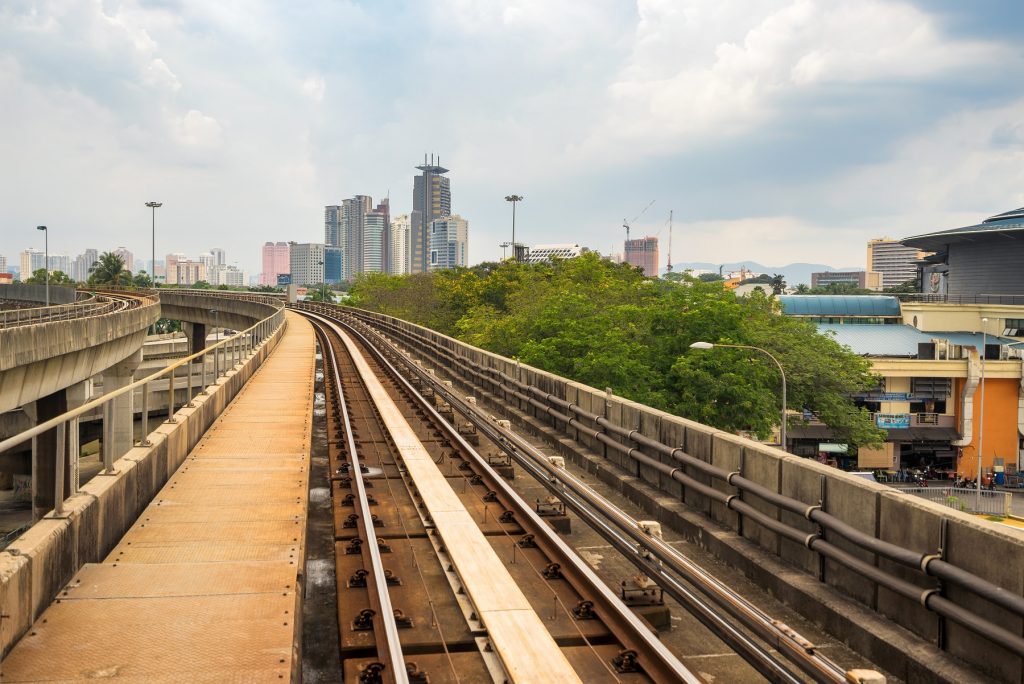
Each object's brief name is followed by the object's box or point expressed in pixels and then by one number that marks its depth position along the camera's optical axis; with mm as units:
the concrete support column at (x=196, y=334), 88500
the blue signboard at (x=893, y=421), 62406
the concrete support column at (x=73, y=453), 7461
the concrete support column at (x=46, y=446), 28922
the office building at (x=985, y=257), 99875
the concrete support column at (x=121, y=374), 47109
